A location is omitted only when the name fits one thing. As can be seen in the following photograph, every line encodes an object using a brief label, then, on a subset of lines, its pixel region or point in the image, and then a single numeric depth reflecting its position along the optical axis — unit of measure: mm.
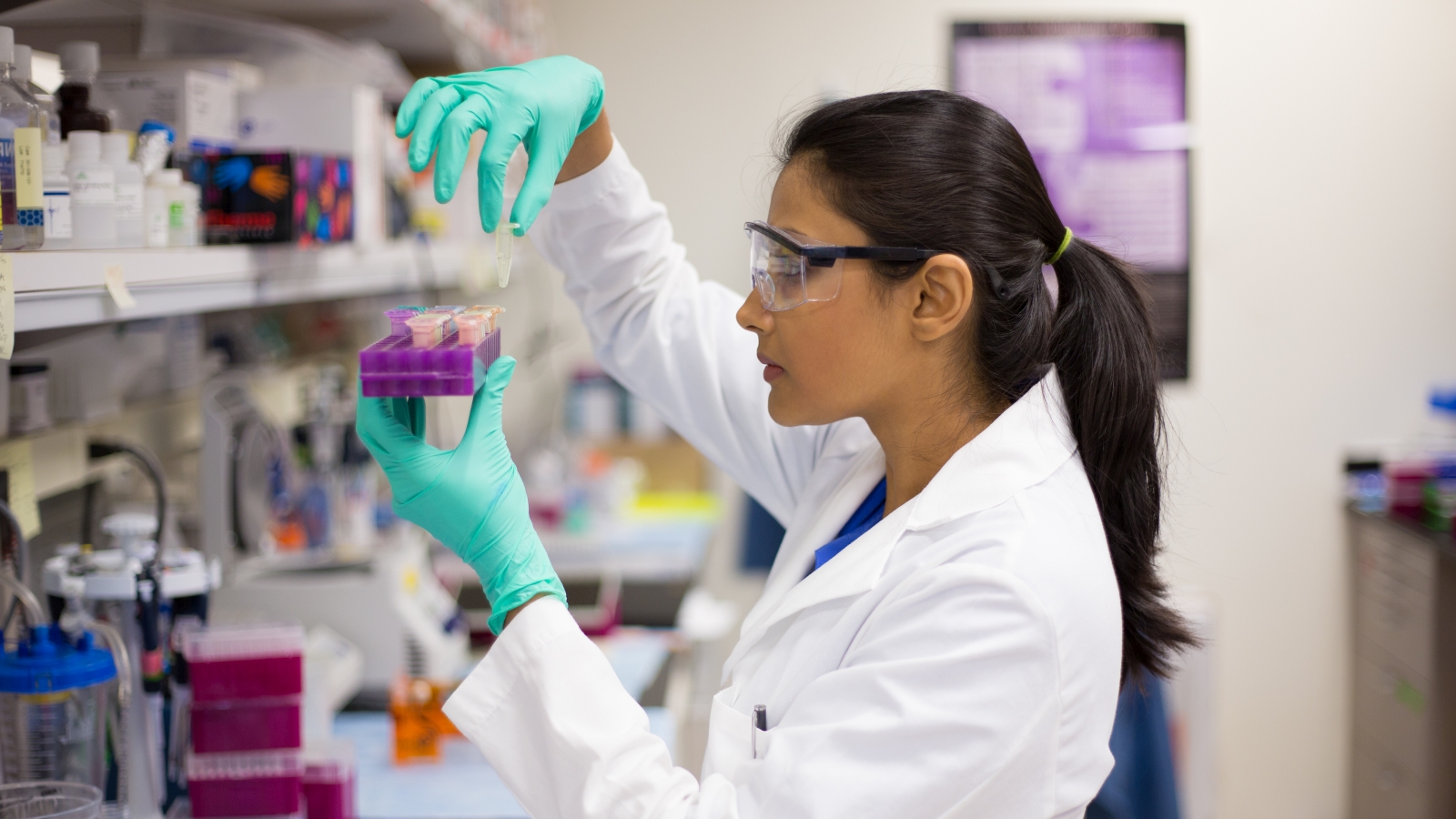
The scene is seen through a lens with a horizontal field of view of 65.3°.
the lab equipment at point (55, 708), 1210
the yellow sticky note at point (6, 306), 967
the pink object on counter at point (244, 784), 1400
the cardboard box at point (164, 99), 1549
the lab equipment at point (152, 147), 1312
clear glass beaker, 1182
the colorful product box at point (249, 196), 1529
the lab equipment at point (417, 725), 1905
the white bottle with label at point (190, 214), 1406
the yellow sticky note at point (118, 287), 1173
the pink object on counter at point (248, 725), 1396
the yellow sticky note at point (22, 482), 1476
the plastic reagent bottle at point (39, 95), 1155
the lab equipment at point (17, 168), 1066
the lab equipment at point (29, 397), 1550
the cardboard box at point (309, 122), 1805
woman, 1017
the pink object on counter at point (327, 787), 1488
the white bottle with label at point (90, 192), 1189
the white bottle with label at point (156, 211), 1310
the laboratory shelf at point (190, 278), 1072
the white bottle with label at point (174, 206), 1368
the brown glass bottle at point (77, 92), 1253
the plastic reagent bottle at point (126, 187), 1250
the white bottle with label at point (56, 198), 1133
